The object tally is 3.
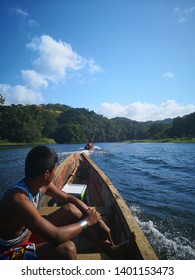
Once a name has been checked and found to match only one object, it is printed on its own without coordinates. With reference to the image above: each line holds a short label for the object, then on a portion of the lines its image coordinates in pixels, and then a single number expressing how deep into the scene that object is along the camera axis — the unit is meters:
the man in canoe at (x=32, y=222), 2.18
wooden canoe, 2.84
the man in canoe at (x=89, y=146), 33.49
